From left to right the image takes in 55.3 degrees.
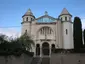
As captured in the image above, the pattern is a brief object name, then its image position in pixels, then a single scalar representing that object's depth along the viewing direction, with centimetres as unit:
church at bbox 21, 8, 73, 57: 2200
